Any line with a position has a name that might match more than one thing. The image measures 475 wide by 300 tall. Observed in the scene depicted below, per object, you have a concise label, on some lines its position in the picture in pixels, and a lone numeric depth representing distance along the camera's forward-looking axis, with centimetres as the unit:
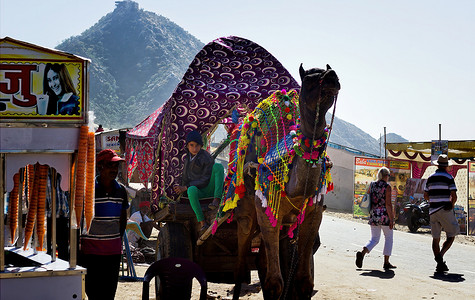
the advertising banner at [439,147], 2527
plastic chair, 624
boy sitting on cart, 824
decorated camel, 622
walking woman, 1177
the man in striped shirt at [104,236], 672
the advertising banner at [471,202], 2061
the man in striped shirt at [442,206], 1180
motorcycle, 2111
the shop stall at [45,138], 479
